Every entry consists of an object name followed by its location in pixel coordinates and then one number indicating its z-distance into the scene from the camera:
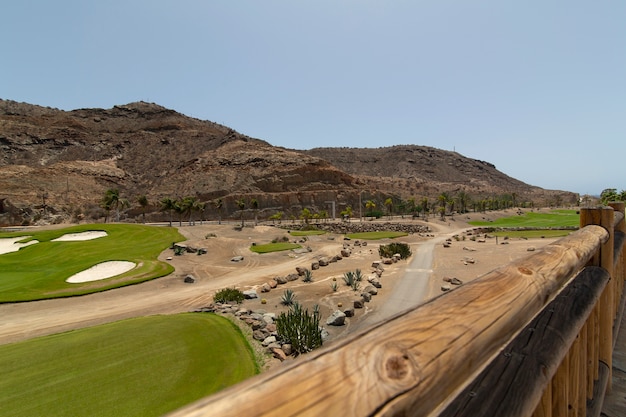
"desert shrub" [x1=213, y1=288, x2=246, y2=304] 16.70
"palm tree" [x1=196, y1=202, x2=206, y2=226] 64.03
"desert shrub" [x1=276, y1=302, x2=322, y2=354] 10.06
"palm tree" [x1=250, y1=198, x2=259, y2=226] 65.50
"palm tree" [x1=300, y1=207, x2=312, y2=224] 66.12
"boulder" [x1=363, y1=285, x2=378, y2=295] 17.94
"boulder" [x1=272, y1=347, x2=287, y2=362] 9.42
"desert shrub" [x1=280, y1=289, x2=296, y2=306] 16.17
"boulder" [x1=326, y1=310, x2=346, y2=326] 13.36
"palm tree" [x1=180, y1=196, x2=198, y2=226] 57.13
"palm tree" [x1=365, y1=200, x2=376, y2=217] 76.44
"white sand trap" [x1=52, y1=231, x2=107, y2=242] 33.72
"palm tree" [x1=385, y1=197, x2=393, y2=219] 80.47
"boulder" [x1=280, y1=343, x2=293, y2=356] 10.04
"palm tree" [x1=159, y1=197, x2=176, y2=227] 55.78
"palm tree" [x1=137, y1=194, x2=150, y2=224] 63.58
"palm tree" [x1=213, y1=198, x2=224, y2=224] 71.20
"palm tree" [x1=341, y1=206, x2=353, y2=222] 74.77
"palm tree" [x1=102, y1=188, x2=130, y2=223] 56.03
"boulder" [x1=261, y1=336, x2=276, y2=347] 10.49
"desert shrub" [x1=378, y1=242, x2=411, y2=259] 29.73
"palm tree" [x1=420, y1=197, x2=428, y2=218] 76.25
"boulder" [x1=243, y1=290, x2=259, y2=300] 17.67
